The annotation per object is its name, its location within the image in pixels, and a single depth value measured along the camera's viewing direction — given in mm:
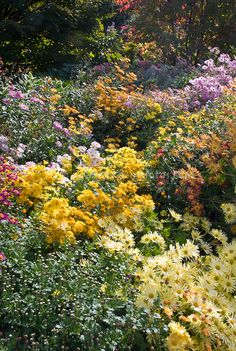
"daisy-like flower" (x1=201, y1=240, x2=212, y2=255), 3696
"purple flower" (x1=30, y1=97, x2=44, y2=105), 5921
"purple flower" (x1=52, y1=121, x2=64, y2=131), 5668
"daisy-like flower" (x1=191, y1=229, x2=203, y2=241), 3804
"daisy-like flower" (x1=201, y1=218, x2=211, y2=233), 3971
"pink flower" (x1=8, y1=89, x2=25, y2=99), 5734
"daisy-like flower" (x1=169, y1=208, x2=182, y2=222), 3930
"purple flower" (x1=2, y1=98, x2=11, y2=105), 5570
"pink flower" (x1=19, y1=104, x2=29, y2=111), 5602
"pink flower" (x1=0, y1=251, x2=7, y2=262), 2712
